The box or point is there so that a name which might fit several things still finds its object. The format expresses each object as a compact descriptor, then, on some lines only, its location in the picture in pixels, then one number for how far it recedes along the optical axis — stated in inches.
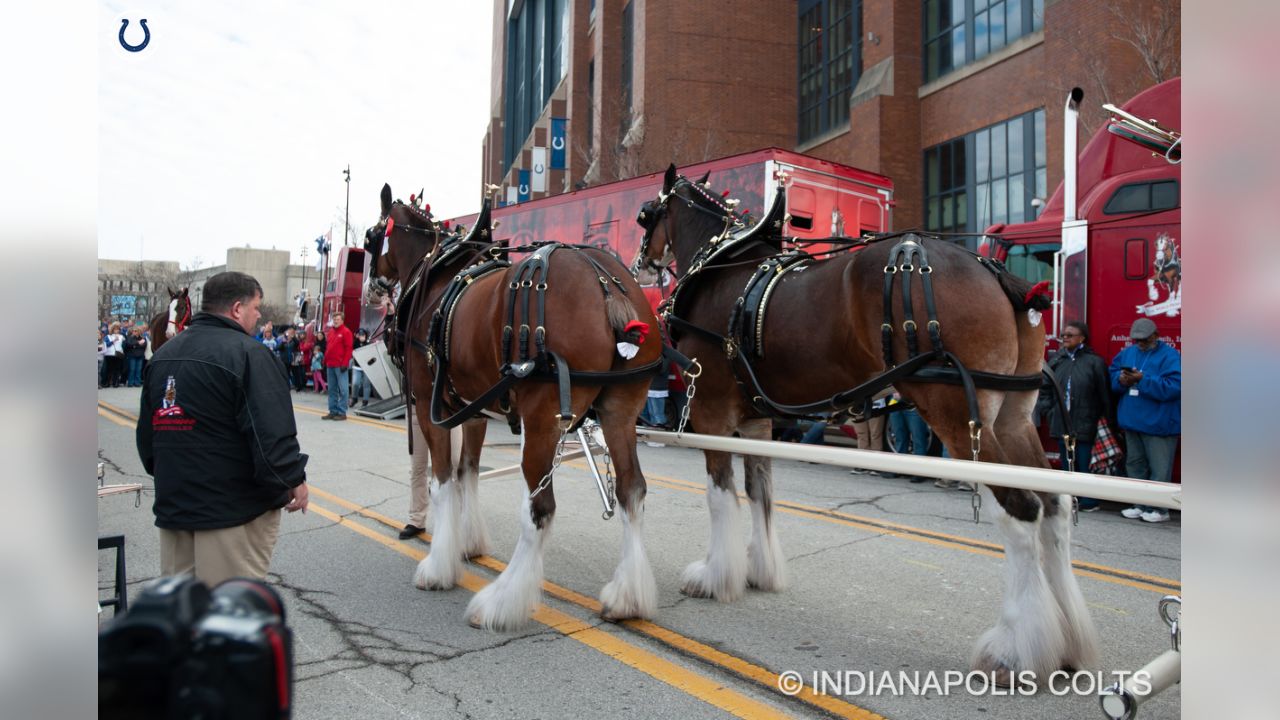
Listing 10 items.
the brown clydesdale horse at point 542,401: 175.2
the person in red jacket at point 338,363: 616.4
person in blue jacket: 303.7
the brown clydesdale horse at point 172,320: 421.7
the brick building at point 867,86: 676.7
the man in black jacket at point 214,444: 132.6
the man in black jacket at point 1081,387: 324.2
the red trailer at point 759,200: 496.7
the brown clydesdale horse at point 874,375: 149.5
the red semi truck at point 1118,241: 316.5
